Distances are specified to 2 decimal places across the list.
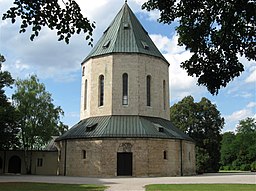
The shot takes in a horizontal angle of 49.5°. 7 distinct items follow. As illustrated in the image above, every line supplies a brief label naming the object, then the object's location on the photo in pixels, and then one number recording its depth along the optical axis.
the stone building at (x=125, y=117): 25.22
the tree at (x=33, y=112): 32.47
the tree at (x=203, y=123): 40.46
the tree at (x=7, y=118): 27.77
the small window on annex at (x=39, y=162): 32.84
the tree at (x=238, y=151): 55.59
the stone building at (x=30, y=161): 32.37
